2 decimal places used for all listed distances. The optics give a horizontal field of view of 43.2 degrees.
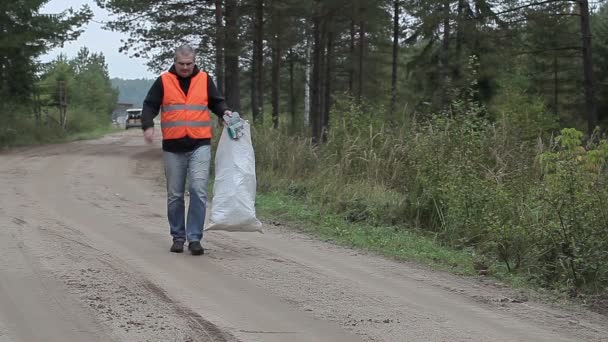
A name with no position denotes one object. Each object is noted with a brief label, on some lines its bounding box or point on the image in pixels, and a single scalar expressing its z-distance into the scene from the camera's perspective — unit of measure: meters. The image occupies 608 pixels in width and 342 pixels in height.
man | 7.57
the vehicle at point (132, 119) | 73.62
